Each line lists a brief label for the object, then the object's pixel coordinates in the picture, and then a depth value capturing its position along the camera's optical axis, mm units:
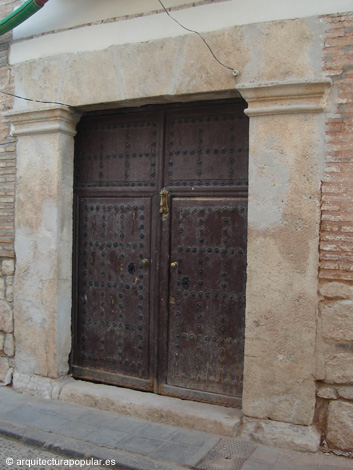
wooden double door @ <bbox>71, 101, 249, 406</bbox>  3377
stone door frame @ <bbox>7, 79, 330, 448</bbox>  2896
